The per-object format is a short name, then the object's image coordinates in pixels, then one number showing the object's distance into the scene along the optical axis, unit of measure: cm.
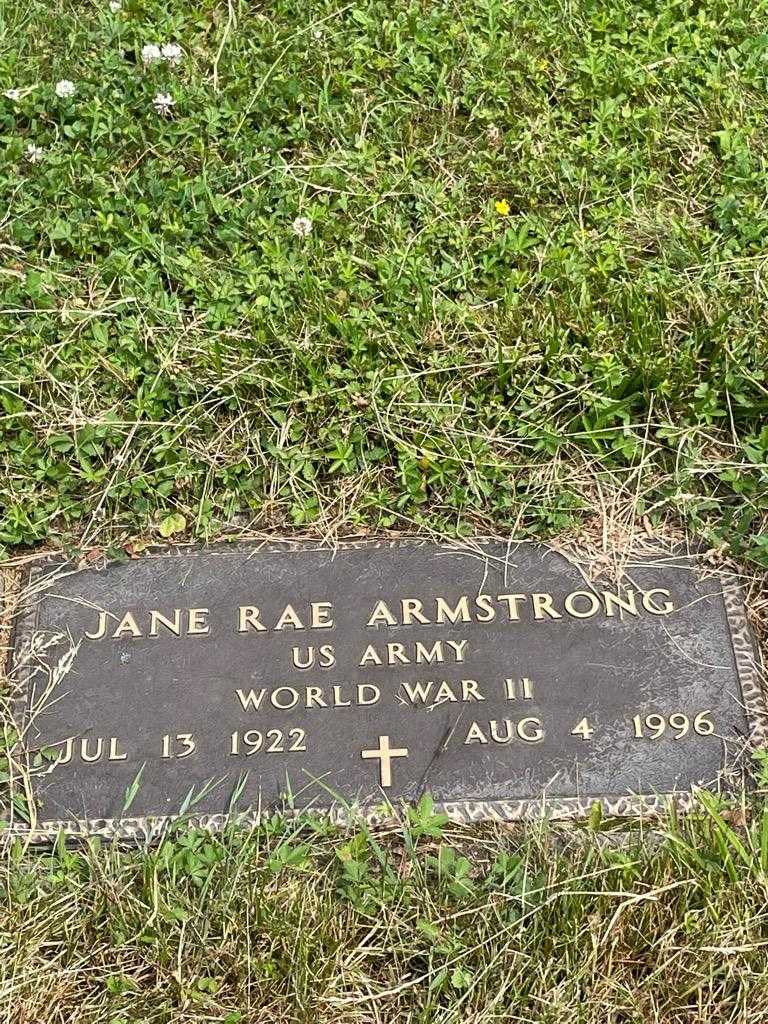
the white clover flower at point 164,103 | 351
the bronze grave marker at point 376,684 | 235
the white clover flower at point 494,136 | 348
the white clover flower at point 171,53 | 362
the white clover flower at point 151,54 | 361
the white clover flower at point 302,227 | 322
